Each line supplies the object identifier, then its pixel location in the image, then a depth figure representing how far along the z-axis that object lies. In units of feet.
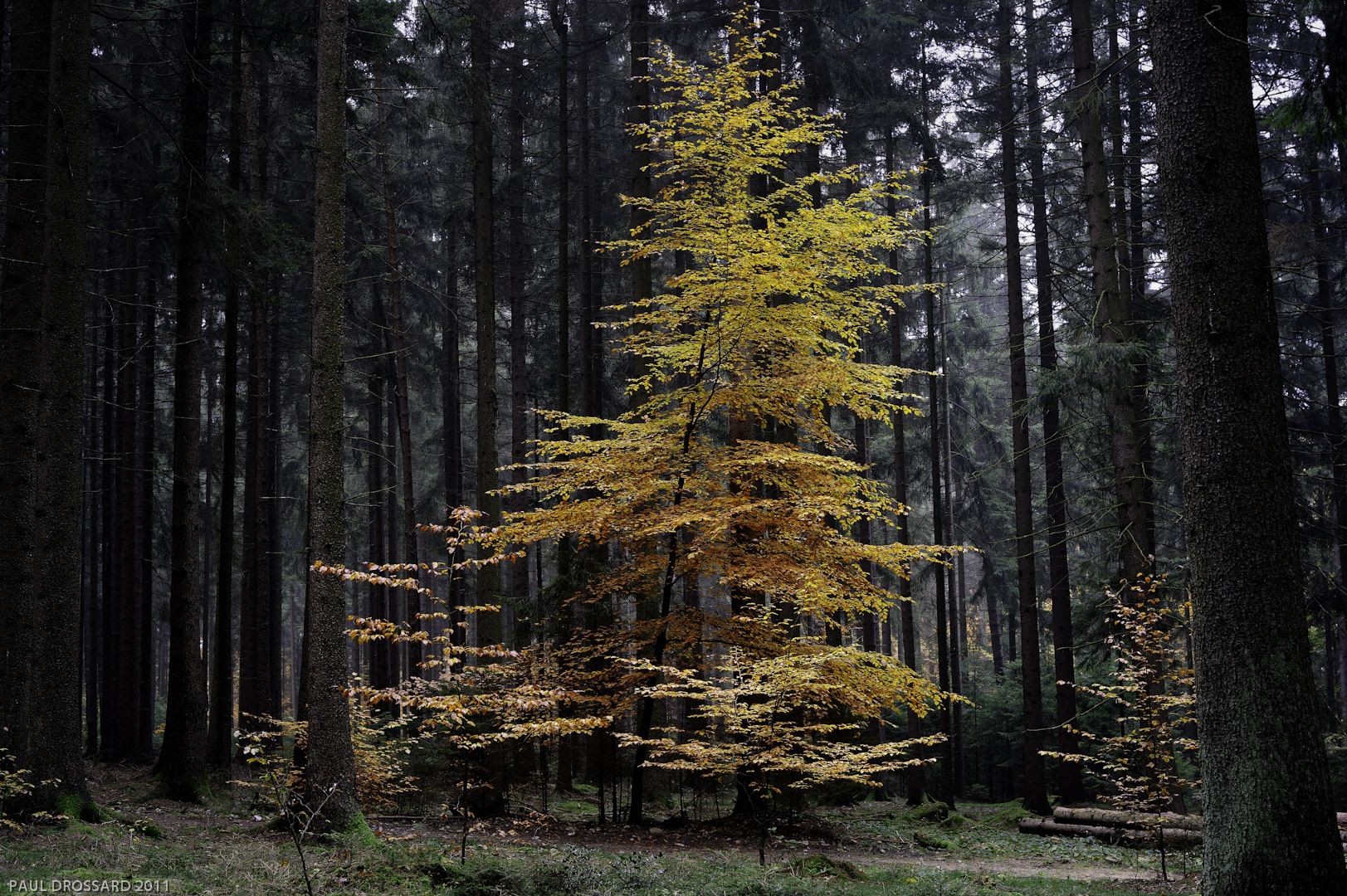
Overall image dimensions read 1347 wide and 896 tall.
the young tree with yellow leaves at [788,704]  28.37
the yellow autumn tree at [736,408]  36.88
